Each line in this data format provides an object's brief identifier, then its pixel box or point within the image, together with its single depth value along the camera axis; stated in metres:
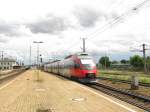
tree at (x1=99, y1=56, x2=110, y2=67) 171.00
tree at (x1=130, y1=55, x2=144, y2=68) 131.85
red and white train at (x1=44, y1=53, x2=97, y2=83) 30.36
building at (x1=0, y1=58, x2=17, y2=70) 190.10
